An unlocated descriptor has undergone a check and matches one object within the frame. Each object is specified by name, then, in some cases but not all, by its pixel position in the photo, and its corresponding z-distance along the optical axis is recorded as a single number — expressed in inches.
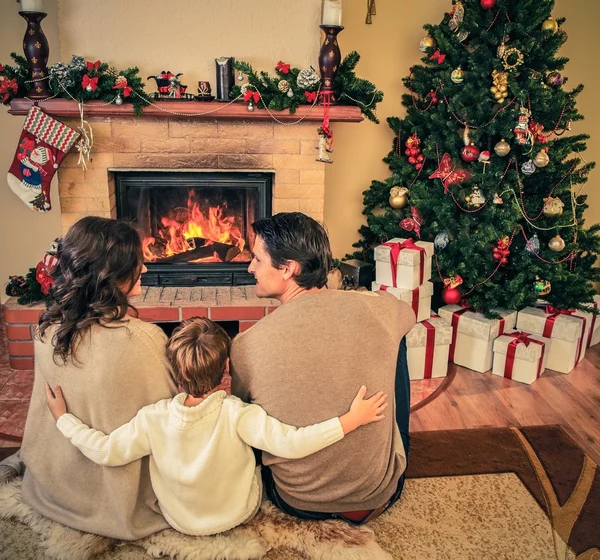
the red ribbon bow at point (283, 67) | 118.4
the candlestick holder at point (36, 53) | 111.0
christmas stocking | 115.0
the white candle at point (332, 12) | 114.6
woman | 63.7
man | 64.7
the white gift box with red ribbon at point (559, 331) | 122.7
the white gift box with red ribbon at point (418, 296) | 121.7
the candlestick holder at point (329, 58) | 117.0
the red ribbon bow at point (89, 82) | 113.1
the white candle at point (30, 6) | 108.3
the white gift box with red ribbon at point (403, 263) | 120.9
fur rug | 69.6
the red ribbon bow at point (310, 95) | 119.5
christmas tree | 118.3
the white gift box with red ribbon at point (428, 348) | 119.6
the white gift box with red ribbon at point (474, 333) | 123.1
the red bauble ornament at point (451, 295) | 127.0
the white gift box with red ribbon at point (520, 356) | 119.2
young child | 64.1
